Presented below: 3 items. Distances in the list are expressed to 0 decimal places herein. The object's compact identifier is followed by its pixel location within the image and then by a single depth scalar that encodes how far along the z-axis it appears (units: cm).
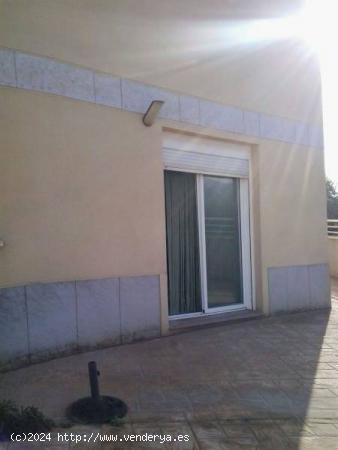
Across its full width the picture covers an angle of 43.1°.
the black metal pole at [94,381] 327
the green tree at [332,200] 2346
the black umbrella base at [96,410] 313
